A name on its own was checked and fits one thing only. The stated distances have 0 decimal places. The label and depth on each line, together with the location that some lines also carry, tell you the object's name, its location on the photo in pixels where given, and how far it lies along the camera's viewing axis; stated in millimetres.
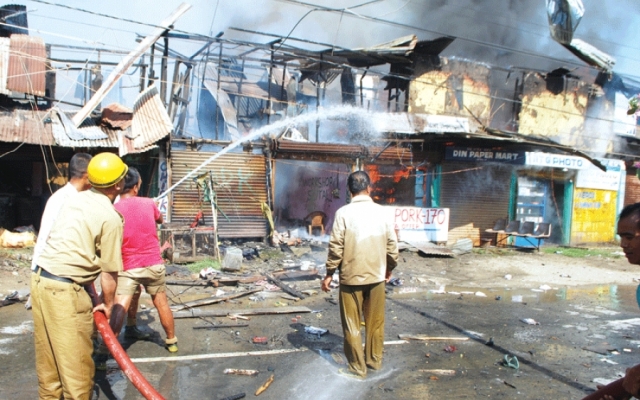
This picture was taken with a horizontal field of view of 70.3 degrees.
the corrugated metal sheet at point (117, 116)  11109
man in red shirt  4645
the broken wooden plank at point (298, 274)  9094
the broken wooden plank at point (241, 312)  6309
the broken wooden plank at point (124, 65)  10586
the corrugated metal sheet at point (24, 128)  9781
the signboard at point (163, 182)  11633
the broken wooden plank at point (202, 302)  6607
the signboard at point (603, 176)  17172
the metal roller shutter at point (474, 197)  14914
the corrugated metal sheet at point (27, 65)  10211
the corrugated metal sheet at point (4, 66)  10109
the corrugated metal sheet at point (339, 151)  12933
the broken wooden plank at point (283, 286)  7829
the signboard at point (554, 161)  15656
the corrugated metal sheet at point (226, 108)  14789
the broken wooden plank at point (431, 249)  12145
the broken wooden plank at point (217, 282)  8164
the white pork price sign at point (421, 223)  13086
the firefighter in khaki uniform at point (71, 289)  2910
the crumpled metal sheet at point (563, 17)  13266
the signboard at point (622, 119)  18625
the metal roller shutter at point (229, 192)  11969
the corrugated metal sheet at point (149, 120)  10812
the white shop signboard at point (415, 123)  13883
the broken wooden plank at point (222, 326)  5844
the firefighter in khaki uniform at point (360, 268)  4387
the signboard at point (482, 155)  14625
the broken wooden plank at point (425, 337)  5641
